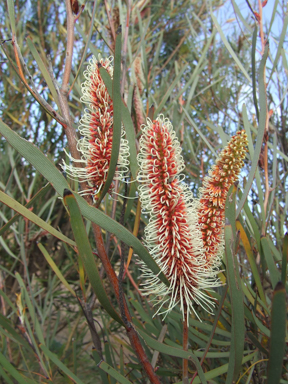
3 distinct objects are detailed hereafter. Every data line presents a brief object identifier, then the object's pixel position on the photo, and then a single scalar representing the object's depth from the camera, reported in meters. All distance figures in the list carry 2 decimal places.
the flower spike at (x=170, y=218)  0.41
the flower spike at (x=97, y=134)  0.42
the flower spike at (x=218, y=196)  0.46
